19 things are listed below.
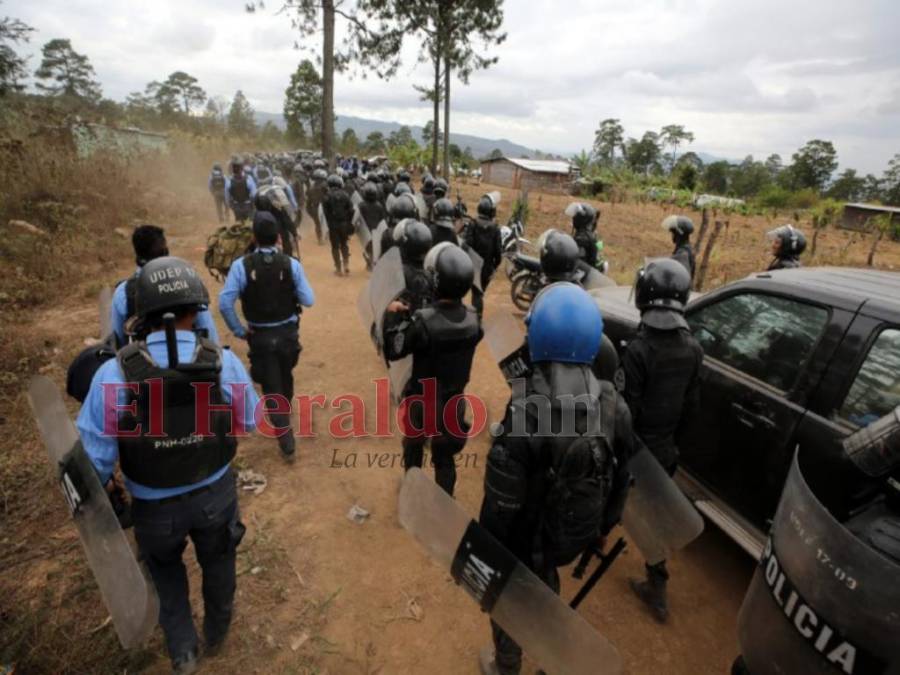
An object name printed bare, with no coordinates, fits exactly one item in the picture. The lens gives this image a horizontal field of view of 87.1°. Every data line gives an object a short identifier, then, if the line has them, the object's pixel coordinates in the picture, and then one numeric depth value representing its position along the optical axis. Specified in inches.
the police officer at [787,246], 186.4
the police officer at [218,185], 501.4
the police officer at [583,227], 224.2
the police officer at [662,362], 100.0
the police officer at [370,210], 312.6
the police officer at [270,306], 140.6
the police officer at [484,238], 242.5
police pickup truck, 90.7
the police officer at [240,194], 365.7
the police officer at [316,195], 404.8
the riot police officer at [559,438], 65.1
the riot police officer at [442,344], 105.7
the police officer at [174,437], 70.2
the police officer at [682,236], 206.4
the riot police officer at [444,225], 219.5
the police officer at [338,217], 322.3
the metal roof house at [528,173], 1429.6
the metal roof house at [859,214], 1004.3
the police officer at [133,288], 111.2
